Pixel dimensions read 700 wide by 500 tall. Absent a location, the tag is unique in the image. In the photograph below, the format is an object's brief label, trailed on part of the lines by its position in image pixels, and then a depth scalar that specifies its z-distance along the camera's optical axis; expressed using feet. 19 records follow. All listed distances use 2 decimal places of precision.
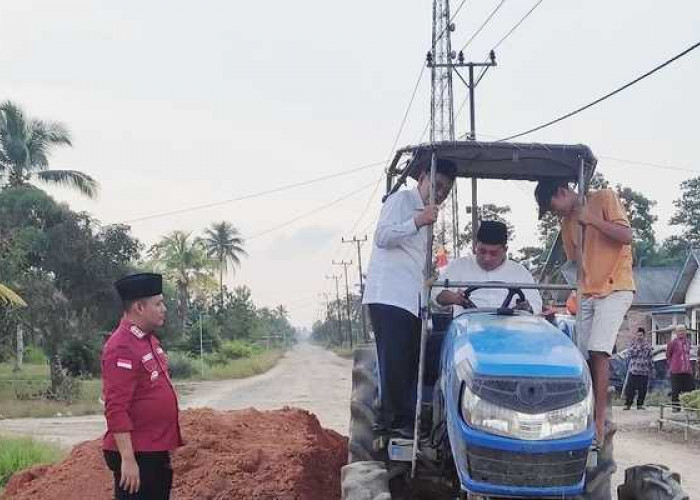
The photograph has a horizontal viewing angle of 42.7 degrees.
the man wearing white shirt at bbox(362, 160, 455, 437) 16.62
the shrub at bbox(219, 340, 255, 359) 174.36
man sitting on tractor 17.52
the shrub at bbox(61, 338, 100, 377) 106.32
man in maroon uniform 14.85
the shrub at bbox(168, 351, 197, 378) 123.34
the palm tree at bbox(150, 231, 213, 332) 199.11
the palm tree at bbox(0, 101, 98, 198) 102.63
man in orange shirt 16.51
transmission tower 97.66
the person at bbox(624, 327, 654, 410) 59.31
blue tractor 12.73
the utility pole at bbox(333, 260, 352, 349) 273.01
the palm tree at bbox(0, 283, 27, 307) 52.45
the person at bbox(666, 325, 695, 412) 55.26
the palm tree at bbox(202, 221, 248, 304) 247.91
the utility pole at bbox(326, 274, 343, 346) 330.71
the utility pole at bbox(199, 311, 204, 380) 143.67
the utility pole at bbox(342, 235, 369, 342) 227.87
